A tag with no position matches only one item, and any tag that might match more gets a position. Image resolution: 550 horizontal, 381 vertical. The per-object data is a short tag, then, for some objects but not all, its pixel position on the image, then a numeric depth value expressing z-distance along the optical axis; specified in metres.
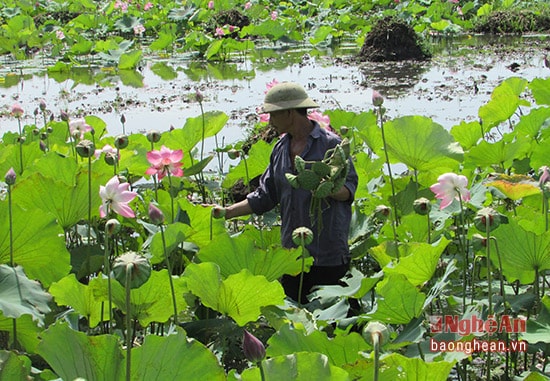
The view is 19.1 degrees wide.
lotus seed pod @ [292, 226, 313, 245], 4.02
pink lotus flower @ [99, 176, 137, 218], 3.88
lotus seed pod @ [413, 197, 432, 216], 4.27
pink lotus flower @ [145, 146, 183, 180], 4.74
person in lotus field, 4.87
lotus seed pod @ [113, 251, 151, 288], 2.92
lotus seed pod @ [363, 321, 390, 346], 2.52
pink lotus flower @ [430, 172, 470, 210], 4.12
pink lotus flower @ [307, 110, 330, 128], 6.17
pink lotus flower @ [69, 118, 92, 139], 6.32
